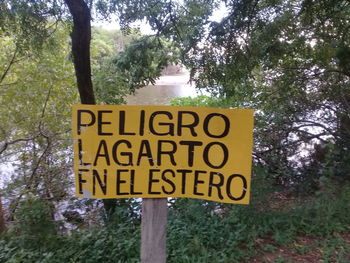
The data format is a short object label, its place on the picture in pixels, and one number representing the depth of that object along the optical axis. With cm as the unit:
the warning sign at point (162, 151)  177
